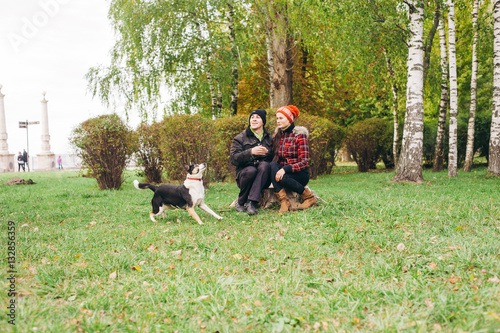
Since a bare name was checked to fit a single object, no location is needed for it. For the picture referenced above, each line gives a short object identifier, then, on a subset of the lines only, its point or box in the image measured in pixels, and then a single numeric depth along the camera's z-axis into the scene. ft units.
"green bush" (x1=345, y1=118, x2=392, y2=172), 56.03
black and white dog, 18.22
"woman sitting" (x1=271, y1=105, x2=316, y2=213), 19.85
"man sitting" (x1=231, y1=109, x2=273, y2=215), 20.15
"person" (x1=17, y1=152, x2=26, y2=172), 106.80
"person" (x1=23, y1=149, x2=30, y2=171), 105.91
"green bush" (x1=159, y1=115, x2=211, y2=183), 33.58
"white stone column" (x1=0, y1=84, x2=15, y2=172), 113.09
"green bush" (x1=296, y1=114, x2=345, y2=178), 41.04
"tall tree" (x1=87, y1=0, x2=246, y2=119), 44.98
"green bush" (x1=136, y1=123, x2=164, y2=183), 38.96
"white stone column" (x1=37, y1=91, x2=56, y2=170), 123.34
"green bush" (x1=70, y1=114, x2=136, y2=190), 34.91
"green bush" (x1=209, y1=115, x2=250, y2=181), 34.81
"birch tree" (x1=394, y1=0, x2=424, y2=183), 33.27
